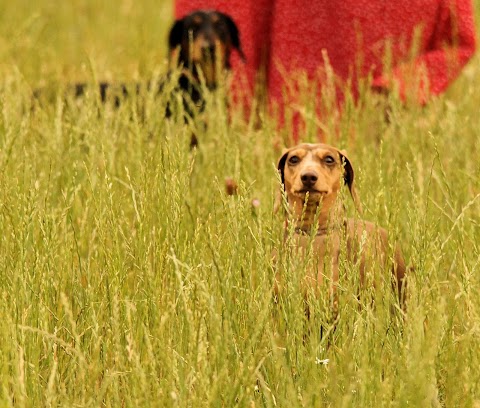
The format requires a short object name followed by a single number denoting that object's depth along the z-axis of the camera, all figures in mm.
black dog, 10216
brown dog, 8138
